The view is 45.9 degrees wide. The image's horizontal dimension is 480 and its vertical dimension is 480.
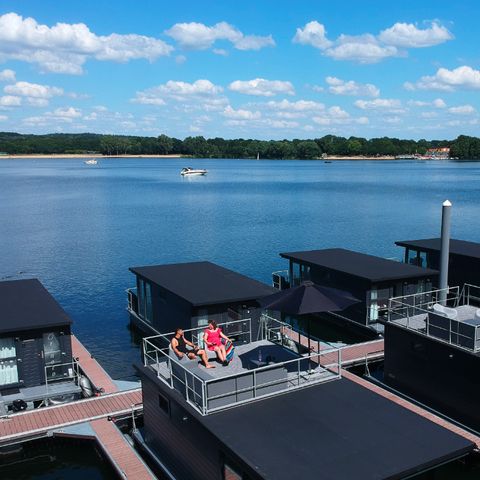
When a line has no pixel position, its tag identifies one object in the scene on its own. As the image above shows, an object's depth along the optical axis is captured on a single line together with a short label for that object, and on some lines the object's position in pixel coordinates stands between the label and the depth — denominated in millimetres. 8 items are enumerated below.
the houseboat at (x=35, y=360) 21844
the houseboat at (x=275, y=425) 12164
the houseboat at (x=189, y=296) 26422
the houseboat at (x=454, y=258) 33781
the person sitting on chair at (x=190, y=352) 16720
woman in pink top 17172
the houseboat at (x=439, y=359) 19625
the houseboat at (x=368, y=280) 30812
